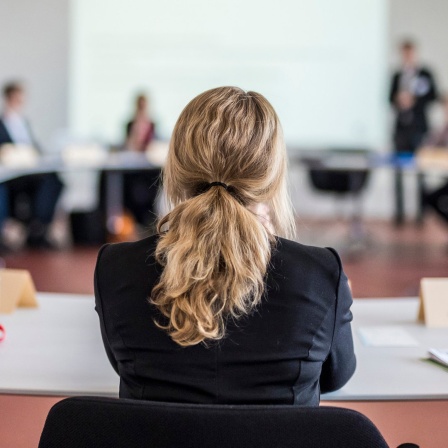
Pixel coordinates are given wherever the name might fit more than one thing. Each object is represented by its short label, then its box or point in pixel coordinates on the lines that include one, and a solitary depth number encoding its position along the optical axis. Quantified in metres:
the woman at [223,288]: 1.31
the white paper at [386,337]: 1.85
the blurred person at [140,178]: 7.40
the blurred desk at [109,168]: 6.18
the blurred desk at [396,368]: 1.52
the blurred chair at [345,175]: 6.46
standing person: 7.98
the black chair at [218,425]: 1.04
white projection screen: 8.52
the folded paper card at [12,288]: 2.14
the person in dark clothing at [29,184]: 6.78
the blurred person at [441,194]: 6.54
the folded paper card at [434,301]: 2.00
